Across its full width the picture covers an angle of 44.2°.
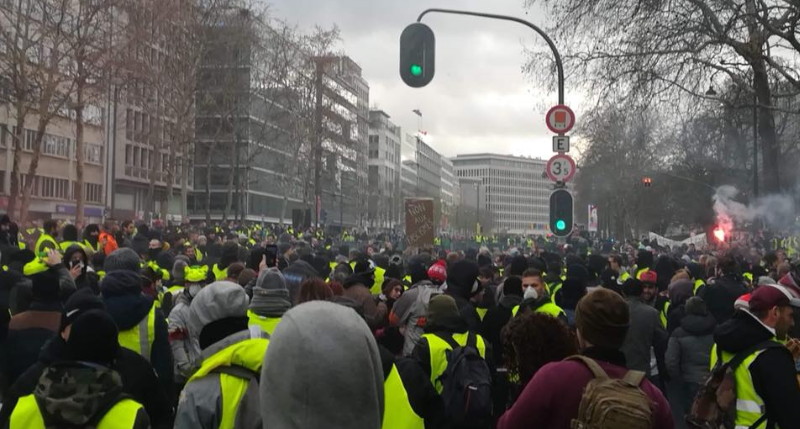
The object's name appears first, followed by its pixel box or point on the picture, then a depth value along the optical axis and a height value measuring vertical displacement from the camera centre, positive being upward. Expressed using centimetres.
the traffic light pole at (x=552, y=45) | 1491 +311
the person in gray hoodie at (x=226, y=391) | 370 -56
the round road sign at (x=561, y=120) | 1448 +191
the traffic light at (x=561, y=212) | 1413 +54
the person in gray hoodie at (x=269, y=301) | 532 -31
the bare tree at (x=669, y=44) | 2009 +434
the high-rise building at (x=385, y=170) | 13388 +1229
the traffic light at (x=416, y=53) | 1386 +273
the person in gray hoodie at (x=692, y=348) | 845 -83
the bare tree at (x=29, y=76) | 3114 +527
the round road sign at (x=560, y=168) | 1409 +117
